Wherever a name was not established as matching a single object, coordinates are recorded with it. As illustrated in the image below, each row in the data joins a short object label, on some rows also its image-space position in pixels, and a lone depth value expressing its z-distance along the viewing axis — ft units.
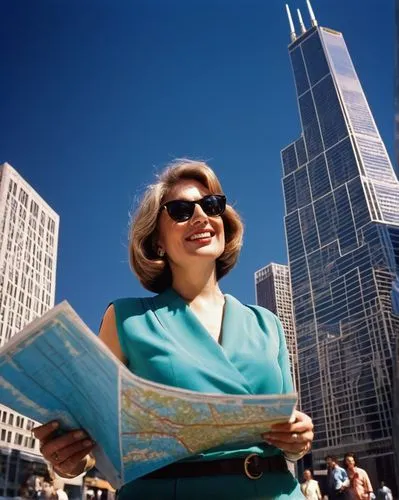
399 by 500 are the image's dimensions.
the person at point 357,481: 24.27
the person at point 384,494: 43.19
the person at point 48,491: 28.22
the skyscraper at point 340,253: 275.39
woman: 3.56
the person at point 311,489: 27.61
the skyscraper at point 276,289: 397.39
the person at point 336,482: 24.90
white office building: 152.76
